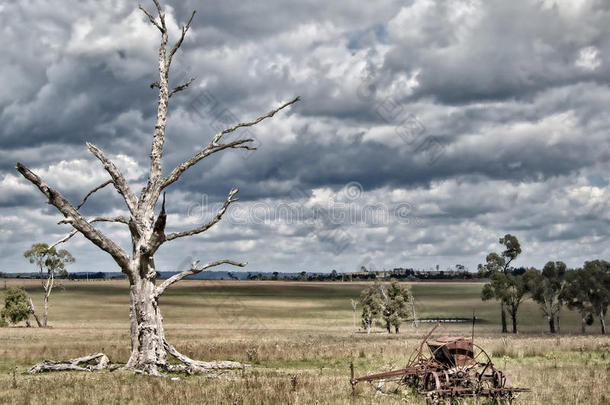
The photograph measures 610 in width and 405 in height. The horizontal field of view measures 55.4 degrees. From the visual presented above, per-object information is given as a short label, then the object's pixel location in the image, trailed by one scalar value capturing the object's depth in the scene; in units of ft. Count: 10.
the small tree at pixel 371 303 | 286.46
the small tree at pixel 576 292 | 274.98
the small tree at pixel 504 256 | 292.40
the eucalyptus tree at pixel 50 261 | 277.64
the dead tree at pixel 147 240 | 64.95
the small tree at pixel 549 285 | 278.87
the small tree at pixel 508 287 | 279.49
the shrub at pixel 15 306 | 238.48
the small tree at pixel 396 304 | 273.75
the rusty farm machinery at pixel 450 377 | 47.60
